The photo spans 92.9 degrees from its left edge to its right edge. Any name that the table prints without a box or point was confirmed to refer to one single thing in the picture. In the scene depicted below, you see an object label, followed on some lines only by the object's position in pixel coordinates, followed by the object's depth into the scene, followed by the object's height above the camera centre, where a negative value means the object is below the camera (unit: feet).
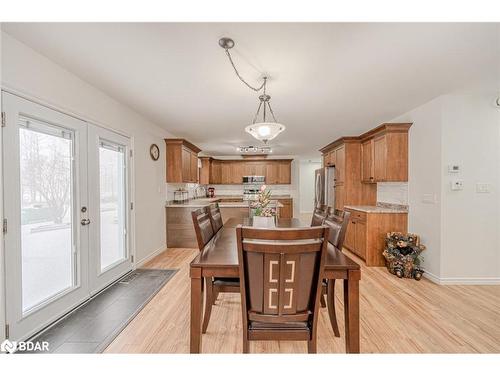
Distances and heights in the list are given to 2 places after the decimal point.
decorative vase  8.13 -1.28
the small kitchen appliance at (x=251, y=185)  25.55 -0.08
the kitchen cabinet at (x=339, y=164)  15.81 +1.38
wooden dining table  4.78 -2.03
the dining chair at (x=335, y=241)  6.40 -1.62
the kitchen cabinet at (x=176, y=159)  15.80 +1.71
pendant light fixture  7.93 +1.94
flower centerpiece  8.18 -1.01
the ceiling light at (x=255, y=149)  18.41 +2.83
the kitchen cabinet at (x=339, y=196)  15.77 -0.86
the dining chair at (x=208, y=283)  6.25 -2.63
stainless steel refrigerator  17.17 -0.16
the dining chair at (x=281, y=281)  4.05 -1.72
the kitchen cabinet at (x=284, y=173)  25.89 +1.21
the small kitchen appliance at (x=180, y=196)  17.45 -0.83
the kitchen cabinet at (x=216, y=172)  25.89 +1.37
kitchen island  15.71 -2.75
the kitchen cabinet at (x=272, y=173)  25.93 +1.22
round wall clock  13.47 +1.93
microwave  25.54 +0.46
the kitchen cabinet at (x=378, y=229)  11.86 -2.27
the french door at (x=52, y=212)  5.87 -0.82
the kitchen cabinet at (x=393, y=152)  11.84 +1.57
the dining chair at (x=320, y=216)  8.00 -1.15
